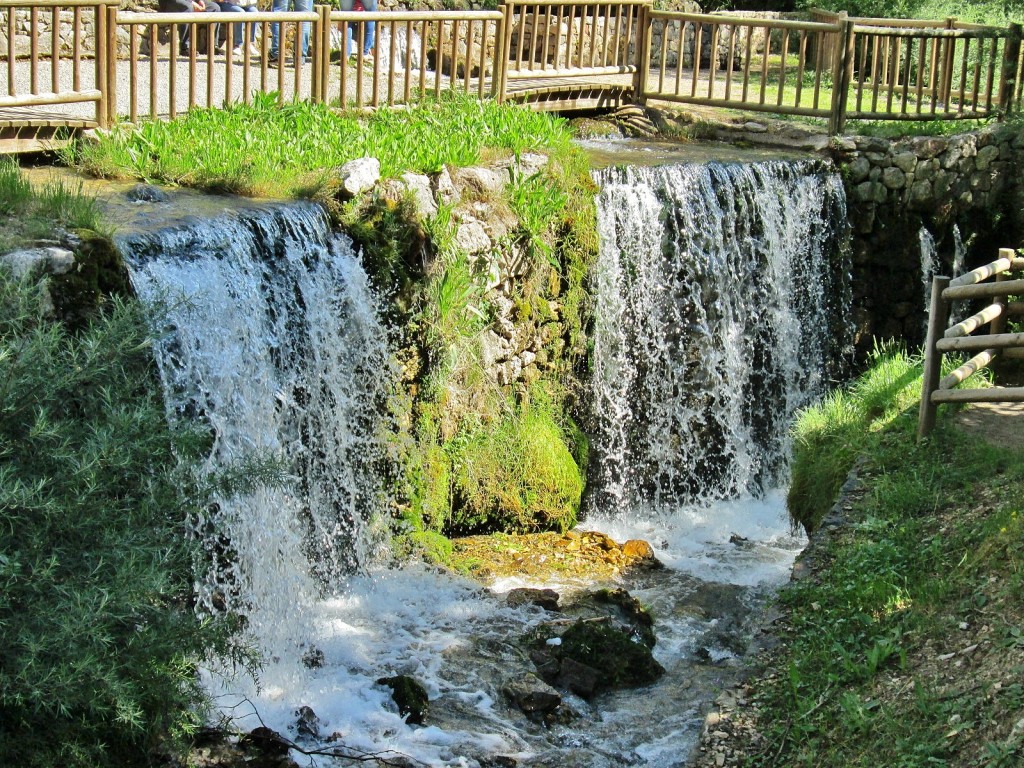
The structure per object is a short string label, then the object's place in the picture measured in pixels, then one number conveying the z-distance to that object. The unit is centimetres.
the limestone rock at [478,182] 994
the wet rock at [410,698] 729
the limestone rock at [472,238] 971
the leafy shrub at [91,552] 493
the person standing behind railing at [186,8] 1456
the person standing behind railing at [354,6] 1523
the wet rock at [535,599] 875
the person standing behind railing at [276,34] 1547
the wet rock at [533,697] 747
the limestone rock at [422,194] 945
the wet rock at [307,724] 705
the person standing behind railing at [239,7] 1495
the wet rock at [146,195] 871
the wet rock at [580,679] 773
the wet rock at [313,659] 783
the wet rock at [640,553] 970
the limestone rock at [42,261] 650
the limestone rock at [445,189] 969
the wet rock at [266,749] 652
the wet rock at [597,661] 780
